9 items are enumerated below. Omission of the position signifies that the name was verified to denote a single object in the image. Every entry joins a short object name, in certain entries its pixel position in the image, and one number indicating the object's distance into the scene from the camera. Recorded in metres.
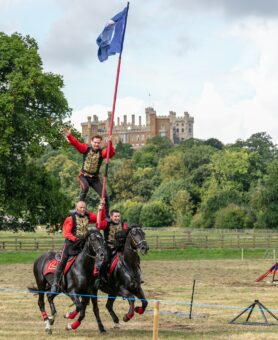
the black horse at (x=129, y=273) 17.61
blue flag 18.56
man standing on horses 18.30
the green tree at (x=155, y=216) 114.07
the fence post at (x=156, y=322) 12.67
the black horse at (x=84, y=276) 16.69
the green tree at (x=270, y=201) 85.12
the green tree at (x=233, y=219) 97.50
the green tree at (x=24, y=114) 40.06
